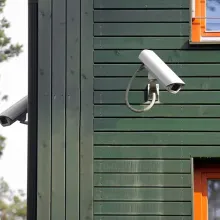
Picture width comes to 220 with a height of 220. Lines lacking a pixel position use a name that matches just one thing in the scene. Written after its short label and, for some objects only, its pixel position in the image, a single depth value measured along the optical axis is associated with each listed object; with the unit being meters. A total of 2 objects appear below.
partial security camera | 13.02
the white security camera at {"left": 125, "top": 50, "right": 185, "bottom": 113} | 10.85
